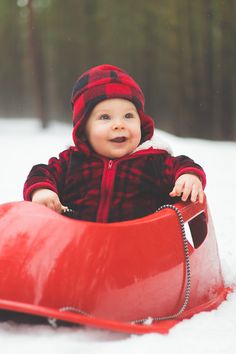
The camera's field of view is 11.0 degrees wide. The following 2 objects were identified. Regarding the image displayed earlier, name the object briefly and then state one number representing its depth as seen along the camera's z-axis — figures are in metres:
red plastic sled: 1.93
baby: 2.18
